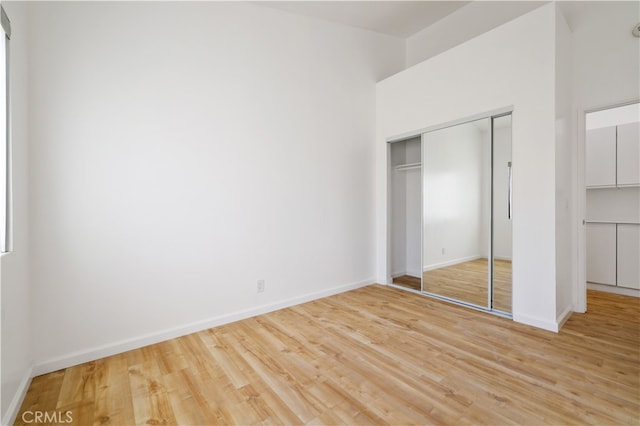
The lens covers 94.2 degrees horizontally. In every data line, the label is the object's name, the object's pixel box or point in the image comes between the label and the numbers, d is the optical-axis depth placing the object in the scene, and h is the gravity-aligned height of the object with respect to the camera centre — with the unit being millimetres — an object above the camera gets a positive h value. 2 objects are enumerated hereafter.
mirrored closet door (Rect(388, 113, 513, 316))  3004 +32
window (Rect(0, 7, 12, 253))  1650 +373
